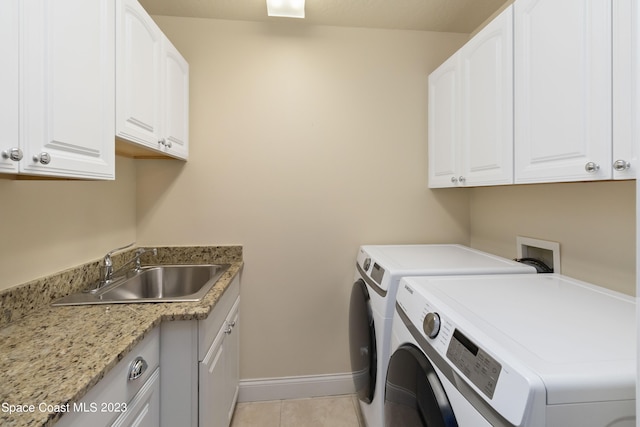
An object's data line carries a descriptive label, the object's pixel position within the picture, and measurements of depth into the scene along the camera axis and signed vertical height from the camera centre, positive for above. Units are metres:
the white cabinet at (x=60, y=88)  0.77 +0.38
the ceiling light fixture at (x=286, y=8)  1.65 +1.18
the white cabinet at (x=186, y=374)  1.11 -0.63
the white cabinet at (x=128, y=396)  0.71 -0.52
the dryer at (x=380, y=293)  1.26 -0.39
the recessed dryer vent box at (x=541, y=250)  1.38 -0.19
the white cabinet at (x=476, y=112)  1.26 +0.53
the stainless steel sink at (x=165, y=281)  1.53 -0.41
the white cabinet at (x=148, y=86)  1.18 +0.60
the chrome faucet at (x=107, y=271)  1.47 -0.31
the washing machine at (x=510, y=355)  0.55 -0.31
